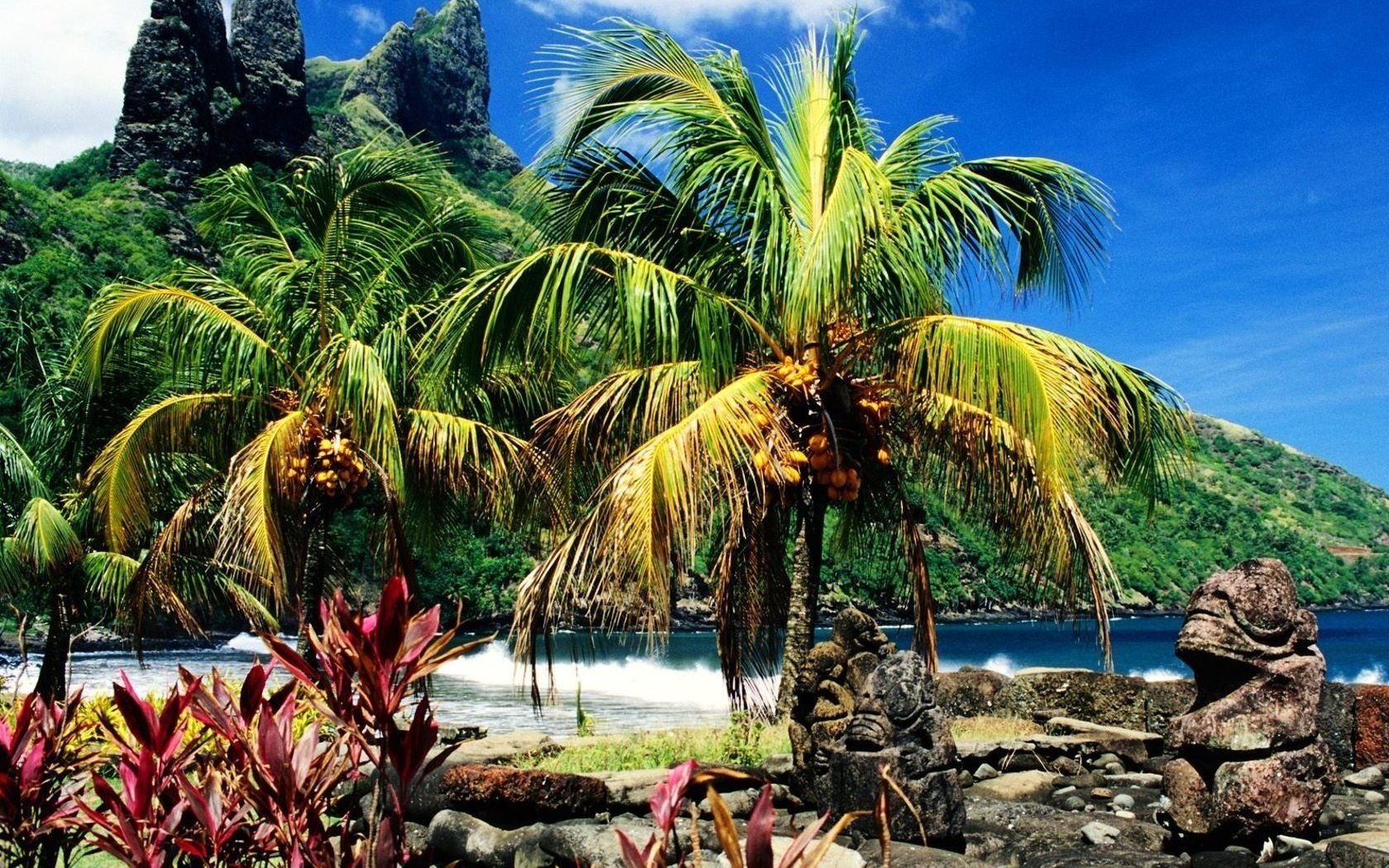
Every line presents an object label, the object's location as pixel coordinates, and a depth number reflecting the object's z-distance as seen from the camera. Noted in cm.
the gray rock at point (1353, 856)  484
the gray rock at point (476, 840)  604
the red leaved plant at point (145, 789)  204
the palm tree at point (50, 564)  1188
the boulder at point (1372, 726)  848
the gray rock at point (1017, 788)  775
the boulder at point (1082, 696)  1085
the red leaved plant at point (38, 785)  236
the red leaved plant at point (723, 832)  137
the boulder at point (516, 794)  624
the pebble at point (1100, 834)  626
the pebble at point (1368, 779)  775
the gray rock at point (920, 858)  494
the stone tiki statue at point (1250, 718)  580
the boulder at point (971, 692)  1177
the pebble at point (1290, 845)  568
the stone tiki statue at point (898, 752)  600
